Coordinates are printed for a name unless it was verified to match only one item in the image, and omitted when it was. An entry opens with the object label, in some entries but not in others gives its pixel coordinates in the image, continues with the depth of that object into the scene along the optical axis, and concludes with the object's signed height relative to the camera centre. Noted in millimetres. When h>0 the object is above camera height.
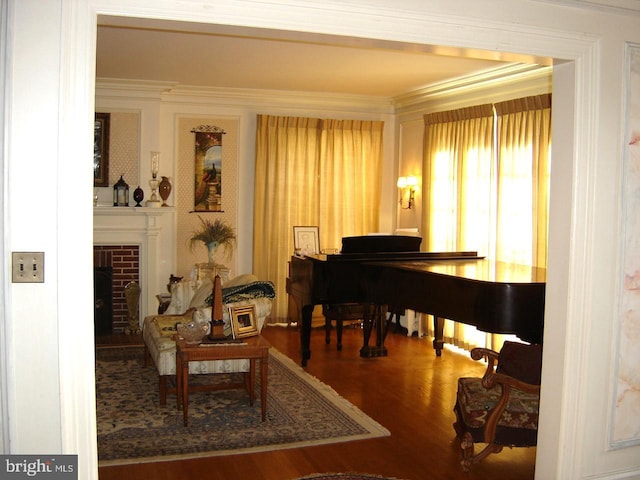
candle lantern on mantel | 7242 +174
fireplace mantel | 7211 -269
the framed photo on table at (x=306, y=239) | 7653 -295
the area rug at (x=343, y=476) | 3587 -1421
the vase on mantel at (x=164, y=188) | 7375 +248
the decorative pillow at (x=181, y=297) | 5988 -775
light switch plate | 2307 -208
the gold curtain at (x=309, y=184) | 7840 +360
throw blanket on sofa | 4952 -592
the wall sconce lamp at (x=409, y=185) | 7750 +363
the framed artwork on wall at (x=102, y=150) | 7242 +644
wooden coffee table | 4266 -925
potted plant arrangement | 7320 -281
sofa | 4637 -885
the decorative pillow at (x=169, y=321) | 4956 -888
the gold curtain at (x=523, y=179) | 5676 +354
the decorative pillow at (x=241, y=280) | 5442 -565
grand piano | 3938 -494
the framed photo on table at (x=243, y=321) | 4488 -743
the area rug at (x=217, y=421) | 4008 -1404
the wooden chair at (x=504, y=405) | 3639 -1044
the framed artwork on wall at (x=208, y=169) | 7688 +495
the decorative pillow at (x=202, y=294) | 5625 -712
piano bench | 6426 -949
